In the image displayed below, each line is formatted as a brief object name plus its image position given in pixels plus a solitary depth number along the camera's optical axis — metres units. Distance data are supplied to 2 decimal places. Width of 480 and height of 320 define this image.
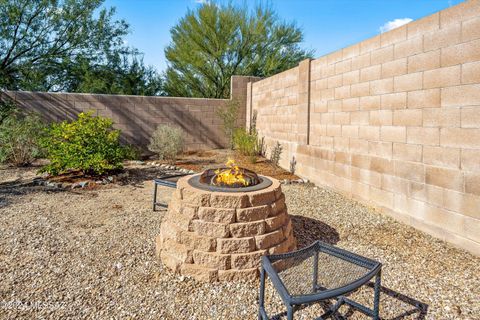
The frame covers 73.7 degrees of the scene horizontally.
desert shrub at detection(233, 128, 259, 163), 9.35
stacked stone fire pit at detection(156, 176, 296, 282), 2.82
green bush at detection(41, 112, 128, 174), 6.29
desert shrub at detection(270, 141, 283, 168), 8.31
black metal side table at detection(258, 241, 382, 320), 1.84
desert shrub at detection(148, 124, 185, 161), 9.13
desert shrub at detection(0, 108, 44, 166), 7.57
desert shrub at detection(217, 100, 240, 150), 10.74
